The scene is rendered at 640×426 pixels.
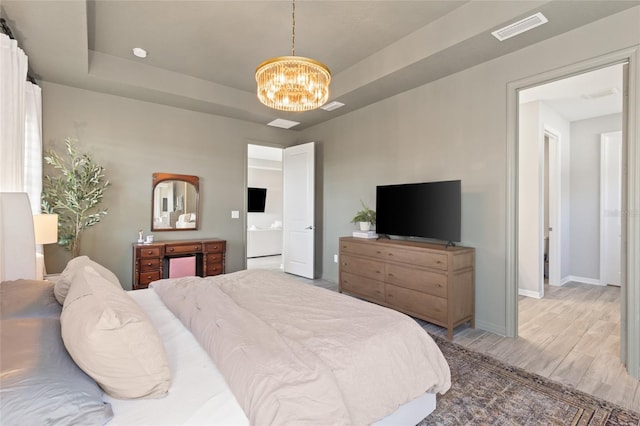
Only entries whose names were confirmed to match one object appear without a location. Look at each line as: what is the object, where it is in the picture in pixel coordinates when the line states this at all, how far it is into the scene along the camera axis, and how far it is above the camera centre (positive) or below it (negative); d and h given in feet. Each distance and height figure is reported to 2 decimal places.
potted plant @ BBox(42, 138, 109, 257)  11.60 +0.72
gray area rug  5.91 -4.03
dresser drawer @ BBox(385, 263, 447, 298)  9.91 -2.36
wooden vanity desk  12.81 -2.02
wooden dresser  9.80 -2.40
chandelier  7.59 +3.37
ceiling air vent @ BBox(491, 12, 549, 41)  8.02 +5.14
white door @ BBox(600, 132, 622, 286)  15.62 +0.39
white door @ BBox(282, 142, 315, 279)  17.28 +0.11
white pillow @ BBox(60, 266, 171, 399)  3.35 -1.57
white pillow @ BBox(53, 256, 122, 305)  5.54 -1.27
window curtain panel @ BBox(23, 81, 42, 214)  9.78 +2.18
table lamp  8.56 -0.53
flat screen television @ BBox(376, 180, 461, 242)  10.47 +0.08
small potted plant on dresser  13.82 -0.33
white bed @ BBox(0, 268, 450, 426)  2.93 -2.10
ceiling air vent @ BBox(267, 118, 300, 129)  16.88 +5.10
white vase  13.79 -0.64
